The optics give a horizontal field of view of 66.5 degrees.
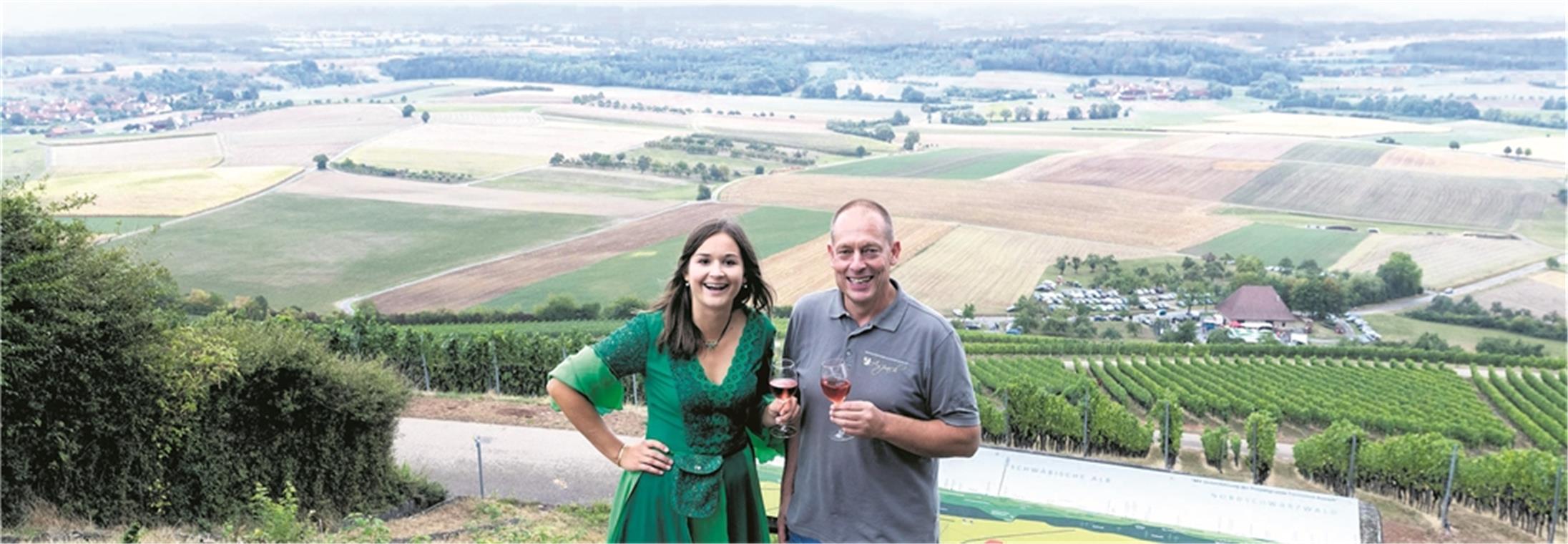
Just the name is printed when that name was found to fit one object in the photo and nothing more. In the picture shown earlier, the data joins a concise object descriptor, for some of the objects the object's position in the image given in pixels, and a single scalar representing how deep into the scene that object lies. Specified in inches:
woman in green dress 135.9
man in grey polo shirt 132.8
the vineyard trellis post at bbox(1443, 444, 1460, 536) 642.2
